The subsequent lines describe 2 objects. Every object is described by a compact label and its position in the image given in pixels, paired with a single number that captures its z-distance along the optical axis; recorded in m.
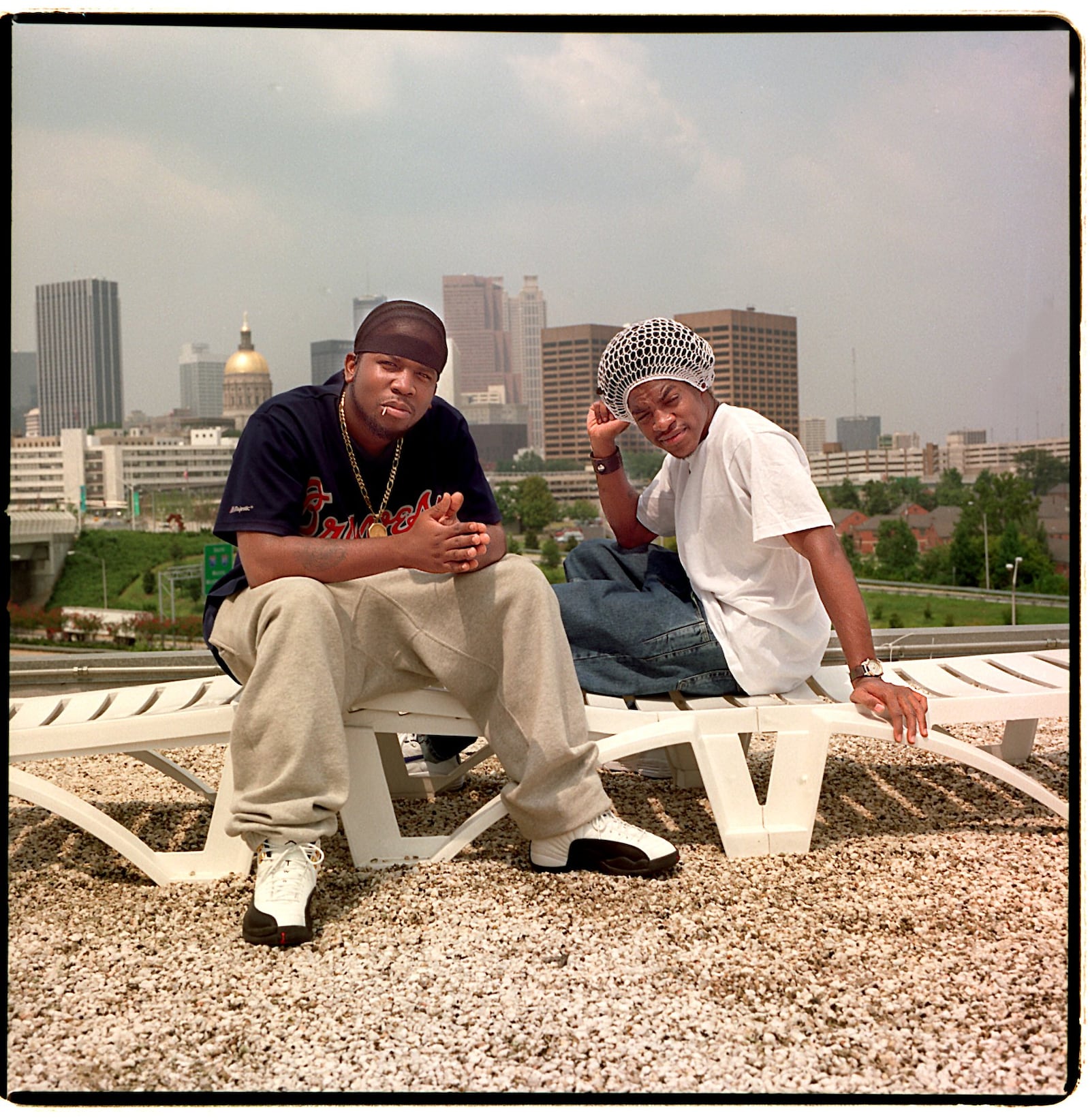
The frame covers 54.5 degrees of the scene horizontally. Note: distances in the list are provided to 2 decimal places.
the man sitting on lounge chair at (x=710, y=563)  3.23
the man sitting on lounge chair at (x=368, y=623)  2.75
